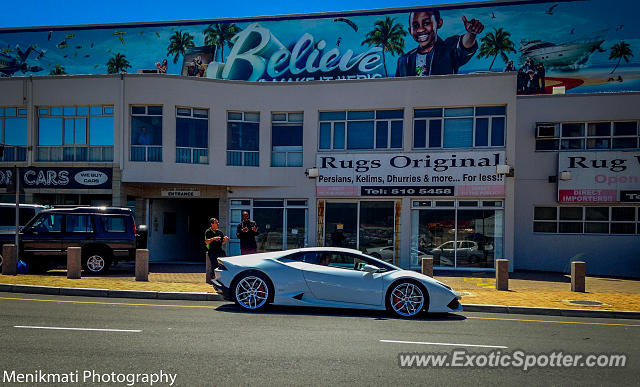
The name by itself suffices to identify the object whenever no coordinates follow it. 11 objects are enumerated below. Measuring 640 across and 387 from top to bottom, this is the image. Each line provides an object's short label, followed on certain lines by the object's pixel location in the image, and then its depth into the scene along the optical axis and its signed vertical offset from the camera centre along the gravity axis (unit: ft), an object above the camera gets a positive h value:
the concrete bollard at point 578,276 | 41.47 -6.47
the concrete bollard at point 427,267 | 41.70 -5.95
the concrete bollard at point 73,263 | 42.06 -6.19
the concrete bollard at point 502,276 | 41.70 -6.60
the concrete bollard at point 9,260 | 42.08 -6.05
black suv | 46.11 -4.42
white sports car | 29.68 -5.40
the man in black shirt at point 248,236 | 41.86 -3.64
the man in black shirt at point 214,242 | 39.50 -3.95
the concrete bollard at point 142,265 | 41.88 -6.23
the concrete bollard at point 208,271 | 40.37 -6.42
